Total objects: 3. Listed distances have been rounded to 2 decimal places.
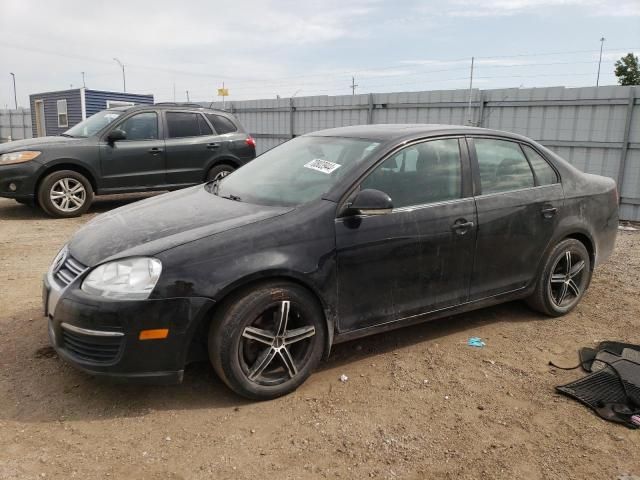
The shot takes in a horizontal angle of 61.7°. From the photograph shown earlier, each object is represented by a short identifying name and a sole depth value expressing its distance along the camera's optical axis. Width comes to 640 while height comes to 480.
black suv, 8.12
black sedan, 2.93
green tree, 40.56
